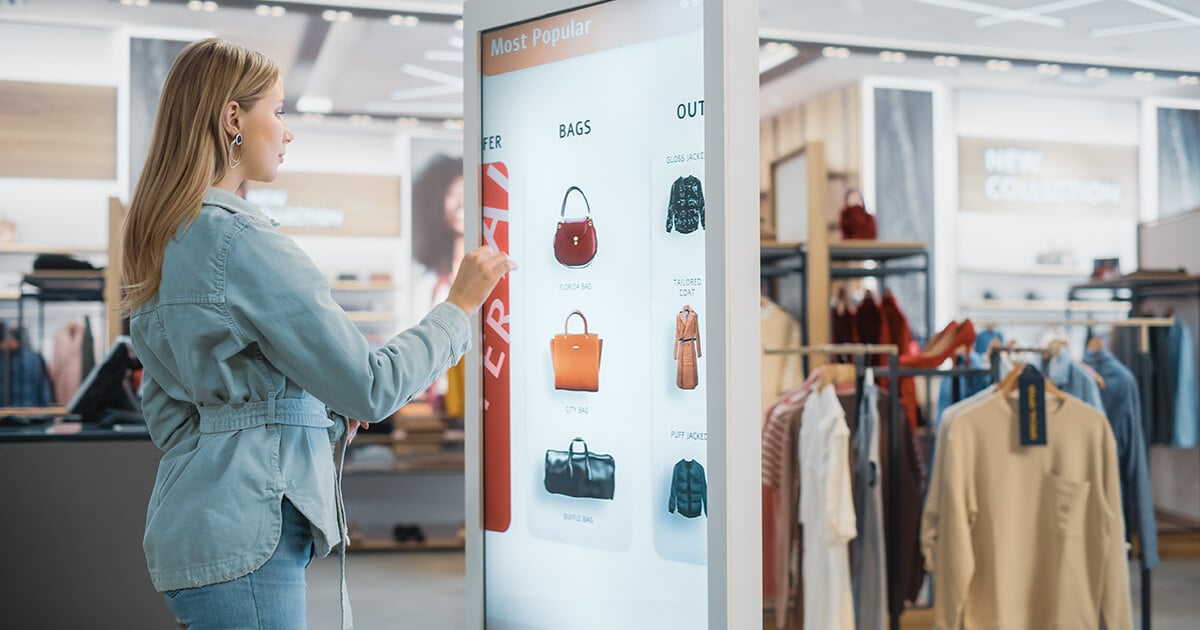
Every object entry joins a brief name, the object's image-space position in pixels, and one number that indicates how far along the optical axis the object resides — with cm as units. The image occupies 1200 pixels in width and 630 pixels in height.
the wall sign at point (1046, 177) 766
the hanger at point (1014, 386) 334
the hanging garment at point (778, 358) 493
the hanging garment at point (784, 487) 374
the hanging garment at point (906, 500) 367
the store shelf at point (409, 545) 654
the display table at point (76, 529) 317
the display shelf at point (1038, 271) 756
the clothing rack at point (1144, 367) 397
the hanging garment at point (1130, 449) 387
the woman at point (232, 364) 133
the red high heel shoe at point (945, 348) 387
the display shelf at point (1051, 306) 719
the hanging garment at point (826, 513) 340
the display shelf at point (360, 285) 691
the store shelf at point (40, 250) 603
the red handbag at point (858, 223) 496
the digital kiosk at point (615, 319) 156
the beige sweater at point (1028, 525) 326
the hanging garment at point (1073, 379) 388
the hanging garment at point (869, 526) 356
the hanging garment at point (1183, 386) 572
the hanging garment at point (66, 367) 601
